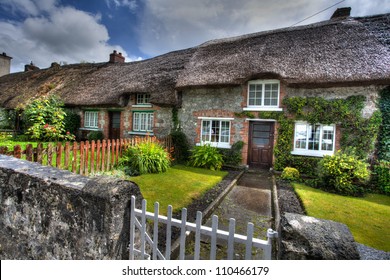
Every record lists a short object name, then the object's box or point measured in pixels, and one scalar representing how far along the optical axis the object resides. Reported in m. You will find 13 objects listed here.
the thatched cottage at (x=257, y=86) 8.42
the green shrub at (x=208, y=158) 9.88
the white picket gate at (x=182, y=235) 1.92
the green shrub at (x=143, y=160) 7.87
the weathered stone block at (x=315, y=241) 1.64
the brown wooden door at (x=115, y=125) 14.30
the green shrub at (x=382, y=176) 7.73
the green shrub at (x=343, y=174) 7.16
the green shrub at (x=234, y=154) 10.12
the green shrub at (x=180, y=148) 10.96
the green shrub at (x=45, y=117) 11.54
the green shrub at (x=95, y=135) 14.23
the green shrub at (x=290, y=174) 8.54
